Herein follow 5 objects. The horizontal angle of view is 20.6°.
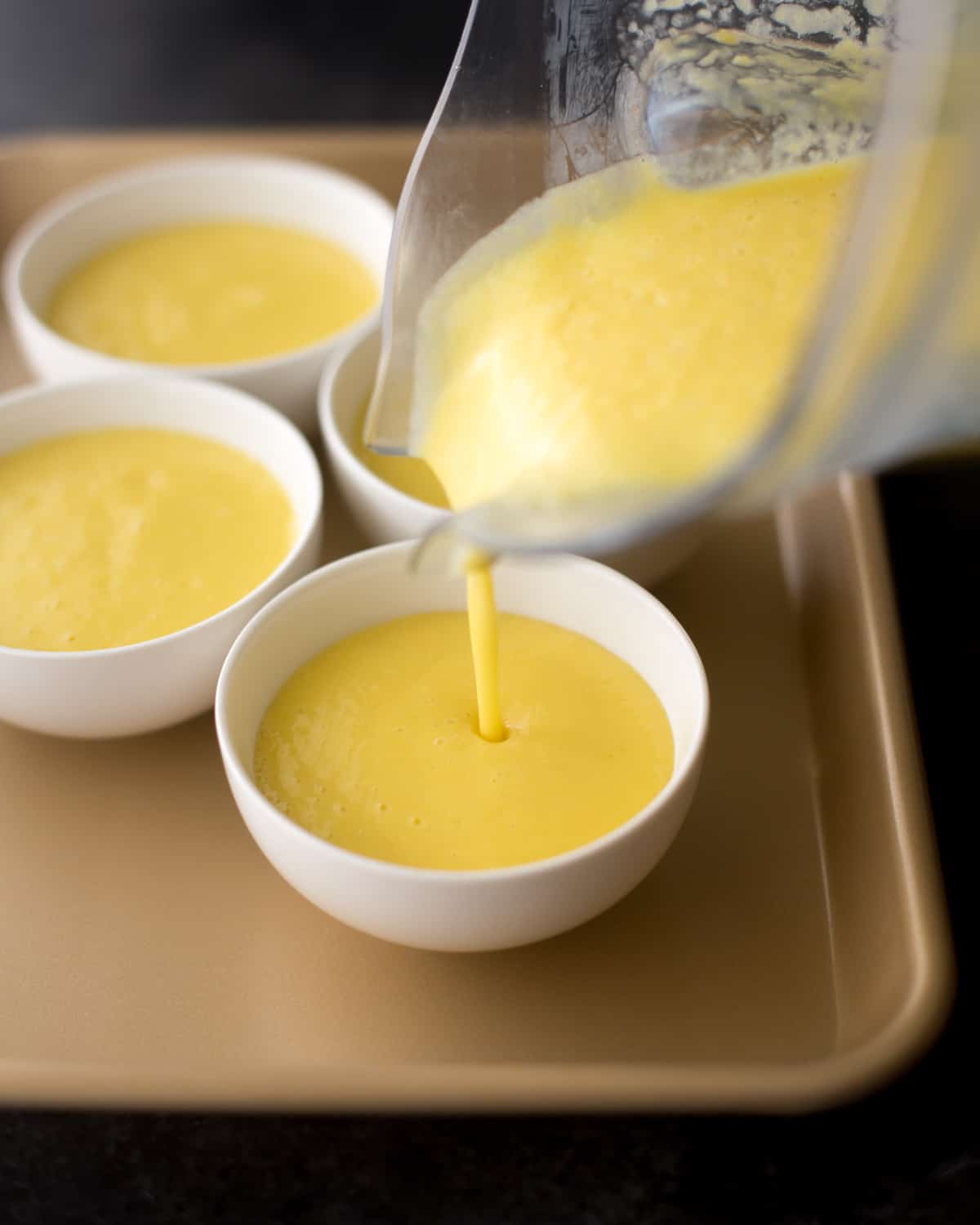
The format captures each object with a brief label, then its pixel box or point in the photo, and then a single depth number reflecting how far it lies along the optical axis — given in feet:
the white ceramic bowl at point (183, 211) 2.51
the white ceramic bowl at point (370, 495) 2.15
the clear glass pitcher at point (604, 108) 2.03
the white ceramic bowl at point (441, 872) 1.85
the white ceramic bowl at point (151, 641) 2.03
